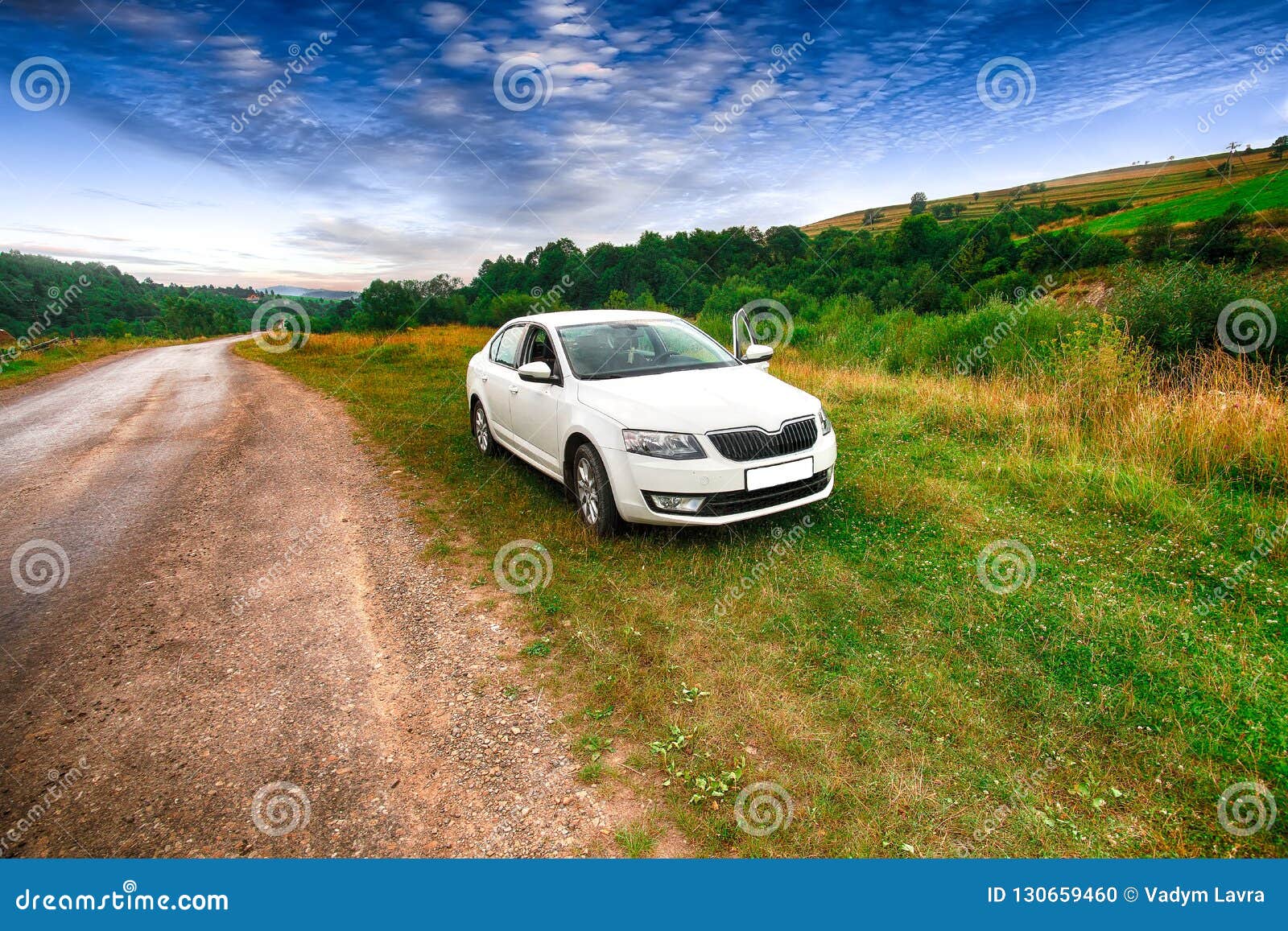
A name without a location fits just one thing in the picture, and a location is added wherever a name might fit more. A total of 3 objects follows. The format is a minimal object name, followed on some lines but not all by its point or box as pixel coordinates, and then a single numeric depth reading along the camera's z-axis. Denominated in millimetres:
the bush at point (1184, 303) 9977
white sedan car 4336
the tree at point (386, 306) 33688
